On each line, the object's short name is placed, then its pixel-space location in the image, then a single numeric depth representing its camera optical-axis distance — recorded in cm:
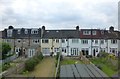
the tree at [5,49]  1462
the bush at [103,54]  1427
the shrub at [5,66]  1017
